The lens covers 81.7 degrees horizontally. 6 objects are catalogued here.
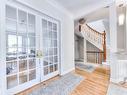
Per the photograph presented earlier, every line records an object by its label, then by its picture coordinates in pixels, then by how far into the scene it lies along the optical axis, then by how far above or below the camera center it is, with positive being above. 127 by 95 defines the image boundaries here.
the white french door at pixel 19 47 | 1.57 +0.02
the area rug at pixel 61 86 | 1.70 -1.02
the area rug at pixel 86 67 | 3.41 -0.98
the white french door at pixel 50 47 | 2.25 +0.01
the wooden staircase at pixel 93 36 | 4.41 +0.71
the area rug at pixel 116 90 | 1.70 -1.05
